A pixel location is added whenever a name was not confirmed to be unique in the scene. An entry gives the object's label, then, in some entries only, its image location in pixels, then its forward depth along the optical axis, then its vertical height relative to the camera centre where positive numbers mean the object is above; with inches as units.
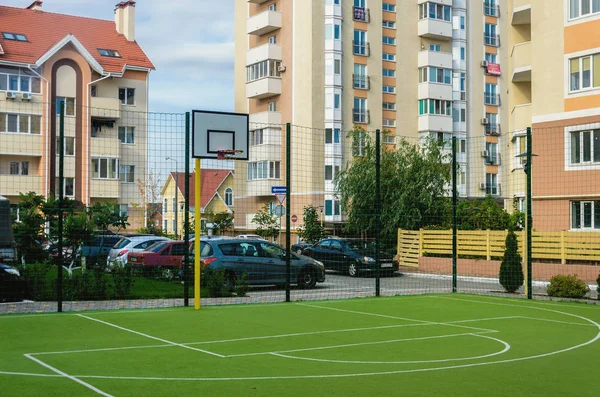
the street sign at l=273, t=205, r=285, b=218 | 1082.2 +8.9
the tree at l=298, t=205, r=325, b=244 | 1370.6 -25.2
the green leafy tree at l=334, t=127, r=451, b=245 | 1315.2 +57.5
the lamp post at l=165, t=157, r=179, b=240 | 616.7 +11.7
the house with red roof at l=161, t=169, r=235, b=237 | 687.7 +29.3
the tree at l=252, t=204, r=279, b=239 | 1406.7 -23.6
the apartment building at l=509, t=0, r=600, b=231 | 1128.8 +162.5
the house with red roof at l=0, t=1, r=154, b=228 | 1852.9 +347.0
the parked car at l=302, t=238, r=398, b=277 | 957.9 -53.6
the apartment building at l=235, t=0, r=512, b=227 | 2097.7 +423.3
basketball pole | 591.0 -13.6
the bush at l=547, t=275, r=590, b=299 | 714.8 -66.5
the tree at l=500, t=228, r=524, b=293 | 783.7 -52.5
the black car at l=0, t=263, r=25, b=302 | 634.2 -58.6
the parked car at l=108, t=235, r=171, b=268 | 1038.0 -42.3
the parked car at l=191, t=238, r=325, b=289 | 829.2 -50.9
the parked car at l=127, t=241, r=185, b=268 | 871.7 -47.3
